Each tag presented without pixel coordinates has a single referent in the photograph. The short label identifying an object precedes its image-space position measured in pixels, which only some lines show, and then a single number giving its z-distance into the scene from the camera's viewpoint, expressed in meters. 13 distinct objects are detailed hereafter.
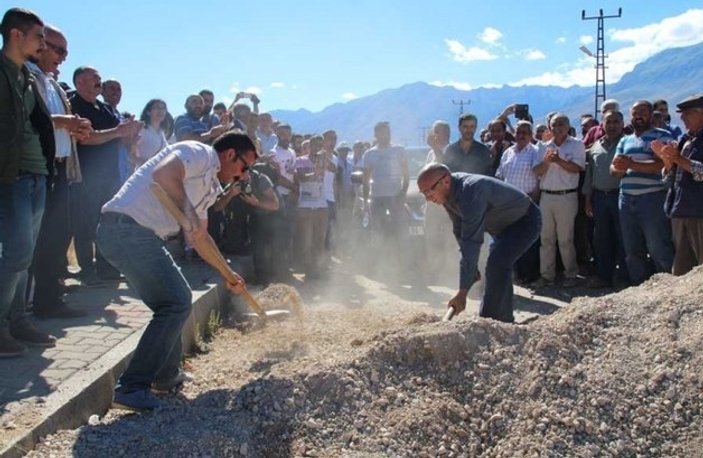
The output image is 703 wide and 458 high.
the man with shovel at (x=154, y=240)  3.45
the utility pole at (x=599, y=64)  36.28
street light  34.71
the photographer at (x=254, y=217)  6.77
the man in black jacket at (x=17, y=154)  3.70
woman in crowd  7.11
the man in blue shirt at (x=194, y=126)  7.41
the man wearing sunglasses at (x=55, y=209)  4.68
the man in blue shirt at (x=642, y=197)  6.32
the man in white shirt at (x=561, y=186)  7.30
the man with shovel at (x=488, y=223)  4.64
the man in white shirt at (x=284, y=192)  7.29
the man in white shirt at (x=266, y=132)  9.10
